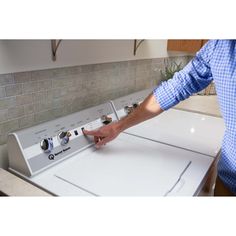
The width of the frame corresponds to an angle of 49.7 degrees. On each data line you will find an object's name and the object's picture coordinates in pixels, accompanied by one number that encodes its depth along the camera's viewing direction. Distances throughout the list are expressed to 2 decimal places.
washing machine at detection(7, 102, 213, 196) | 1.02
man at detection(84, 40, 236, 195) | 0.99
